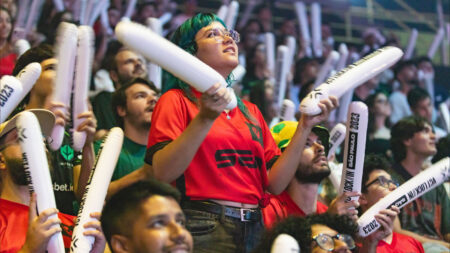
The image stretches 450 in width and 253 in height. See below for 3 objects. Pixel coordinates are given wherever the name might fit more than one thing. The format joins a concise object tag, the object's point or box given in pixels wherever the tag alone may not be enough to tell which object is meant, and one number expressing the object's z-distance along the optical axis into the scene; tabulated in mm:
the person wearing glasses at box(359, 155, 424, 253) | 4586
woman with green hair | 3078
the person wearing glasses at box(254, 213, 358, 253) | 3275
